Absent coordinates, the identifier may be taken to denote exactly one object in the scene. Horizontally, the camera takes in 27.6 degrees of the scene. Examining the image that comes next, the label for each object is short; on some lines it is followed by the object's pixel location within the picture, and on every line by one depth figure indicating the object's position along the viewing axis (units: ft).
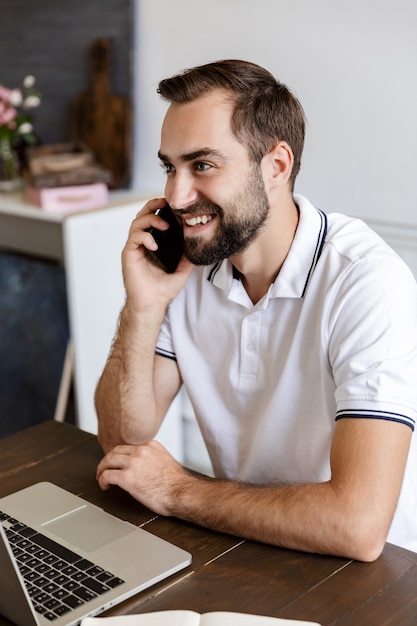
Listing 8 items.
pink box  8.80
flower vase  9.73
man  3.97
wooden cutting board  9.41
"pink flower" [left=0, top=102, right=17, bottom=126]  9.46
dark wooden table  3.35
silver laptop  3.28
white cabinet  8.54
